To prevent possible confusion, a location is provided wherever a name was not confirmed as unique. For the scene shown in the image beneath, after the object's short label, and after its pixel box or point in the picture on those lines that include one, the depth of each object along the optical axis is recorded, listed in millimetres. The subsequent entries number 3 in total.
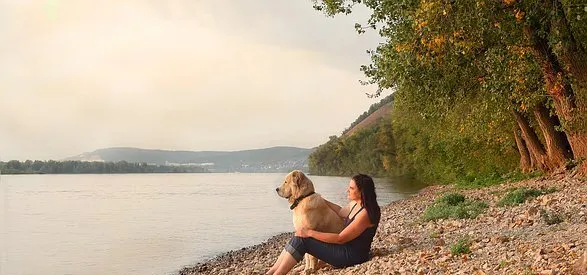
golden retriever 10094
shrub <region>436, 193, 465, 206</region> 20027
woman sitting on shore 9984
